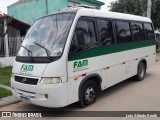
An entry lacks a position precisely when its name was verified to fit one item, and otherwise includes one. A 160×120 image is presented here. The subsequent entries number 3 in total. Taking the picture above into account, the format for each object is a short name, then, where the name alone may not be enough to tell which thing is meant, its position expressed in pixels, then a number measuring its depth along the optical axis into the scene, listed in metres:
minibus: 5.08
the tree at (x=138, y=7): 22.90
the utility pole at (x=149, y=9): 16.73
